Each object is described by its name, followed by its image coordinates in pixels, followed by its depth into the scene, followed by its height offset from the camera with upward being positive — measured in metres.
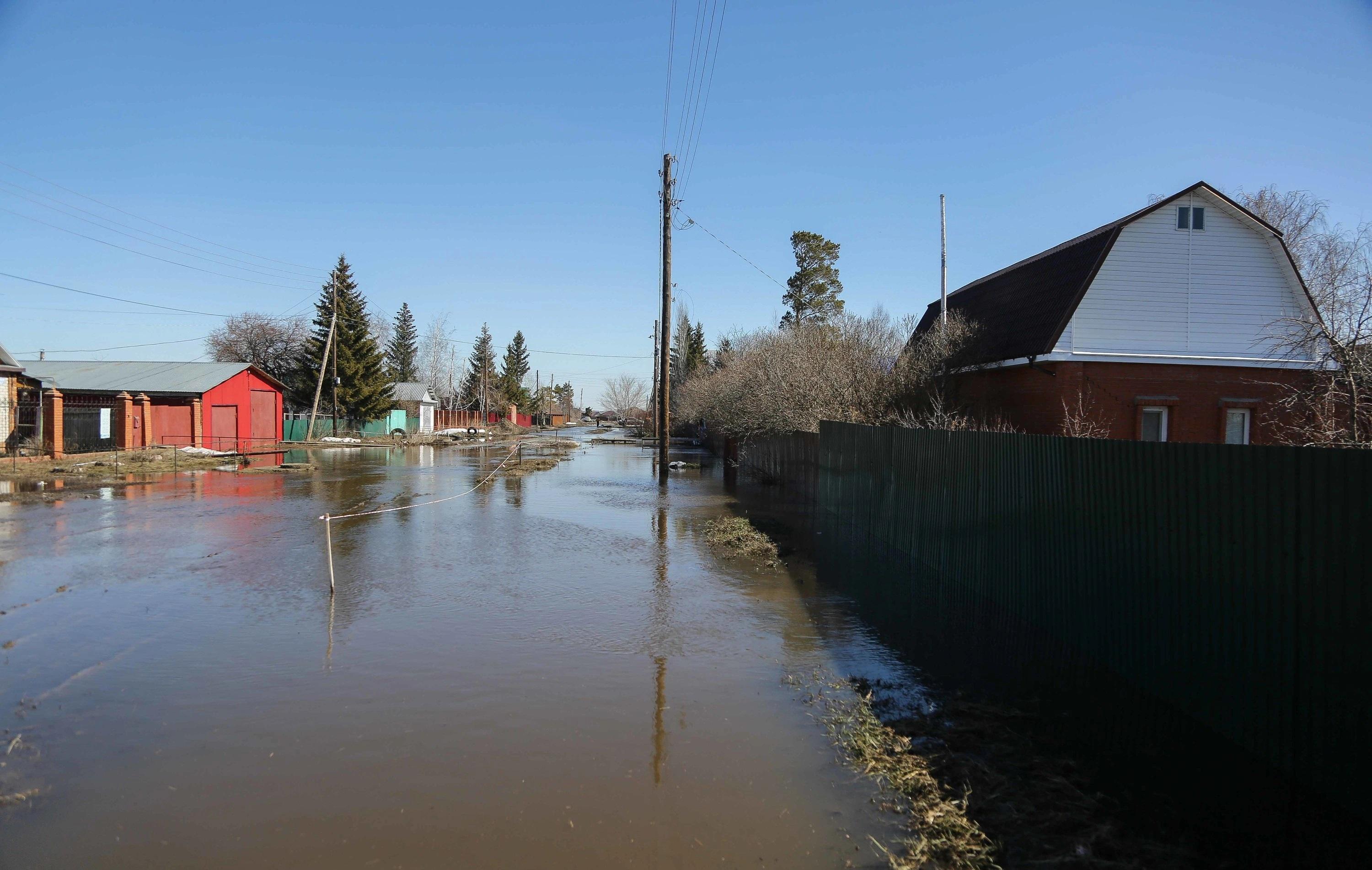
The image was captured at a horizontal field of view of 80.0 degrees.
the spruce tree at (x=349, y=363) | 51.09 +3.53
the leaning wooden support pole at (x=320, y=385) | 44.22 +1.85
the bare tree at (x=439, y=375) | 94.75 +5.28
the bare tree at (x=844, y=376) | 19.48 +1.22
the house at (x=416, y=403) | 61.72 +1.27
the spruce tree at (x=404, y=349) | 87.56 +7.66
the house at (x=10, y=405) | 27.52 +0.34
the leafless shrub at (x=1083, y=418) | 16.08 +0.15
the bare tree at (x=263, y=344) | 59.41 +5.57
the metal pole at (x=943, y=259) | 21.19 +4.41
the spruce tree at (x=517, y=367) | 101.88 +7.08
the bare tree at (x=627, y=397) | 137.00 +4.07
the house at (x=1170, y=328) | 17.48 +2.13
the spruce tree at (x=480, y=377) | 88.12 +4.75
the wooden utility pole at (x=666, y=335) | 25.17 +2.76
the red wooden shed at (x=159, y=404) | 30.08 +0.56
